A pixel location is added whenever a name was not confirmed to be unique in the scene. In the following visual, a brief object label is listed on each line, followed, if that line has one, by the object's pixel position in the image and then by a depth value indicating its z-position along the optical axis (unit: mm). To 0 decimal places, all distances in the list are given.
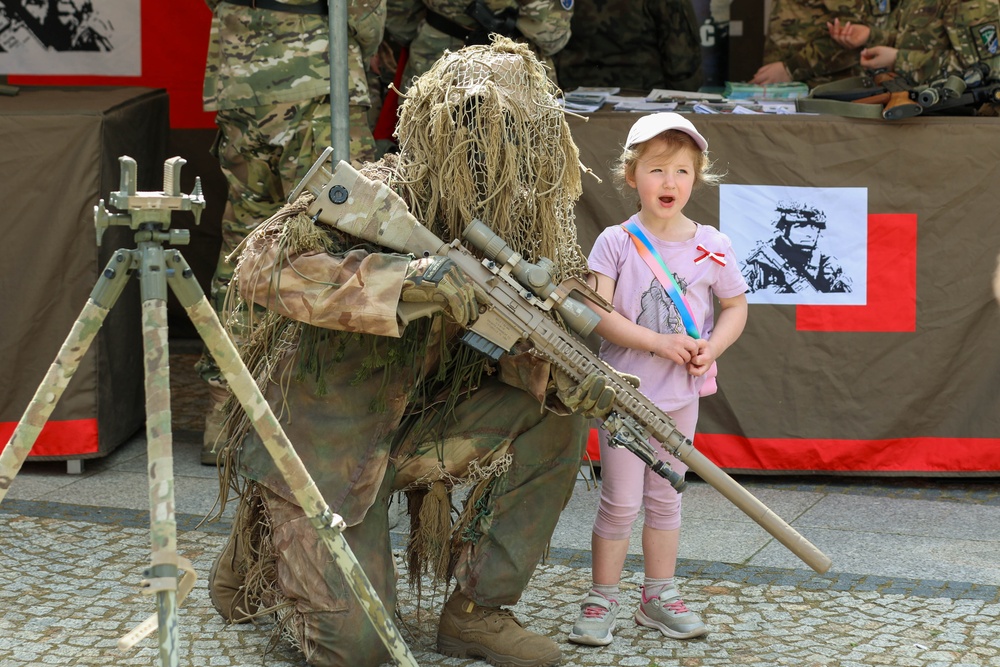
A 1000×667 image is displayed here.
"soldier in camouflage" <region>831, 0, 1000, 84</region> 9633
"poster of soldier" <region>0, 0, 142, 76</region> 12469
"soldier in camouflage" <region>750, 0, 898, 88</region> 11484
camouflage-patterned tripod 4398
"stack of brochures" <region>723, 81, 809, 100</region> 10266
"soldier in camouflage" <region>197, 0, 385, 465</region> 9133
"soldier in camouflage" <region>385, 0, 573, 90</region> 10062
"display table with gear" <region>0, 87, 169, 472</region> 9172
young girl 6609
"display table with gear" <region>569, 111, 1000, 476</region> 9141
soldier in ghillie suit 5887
